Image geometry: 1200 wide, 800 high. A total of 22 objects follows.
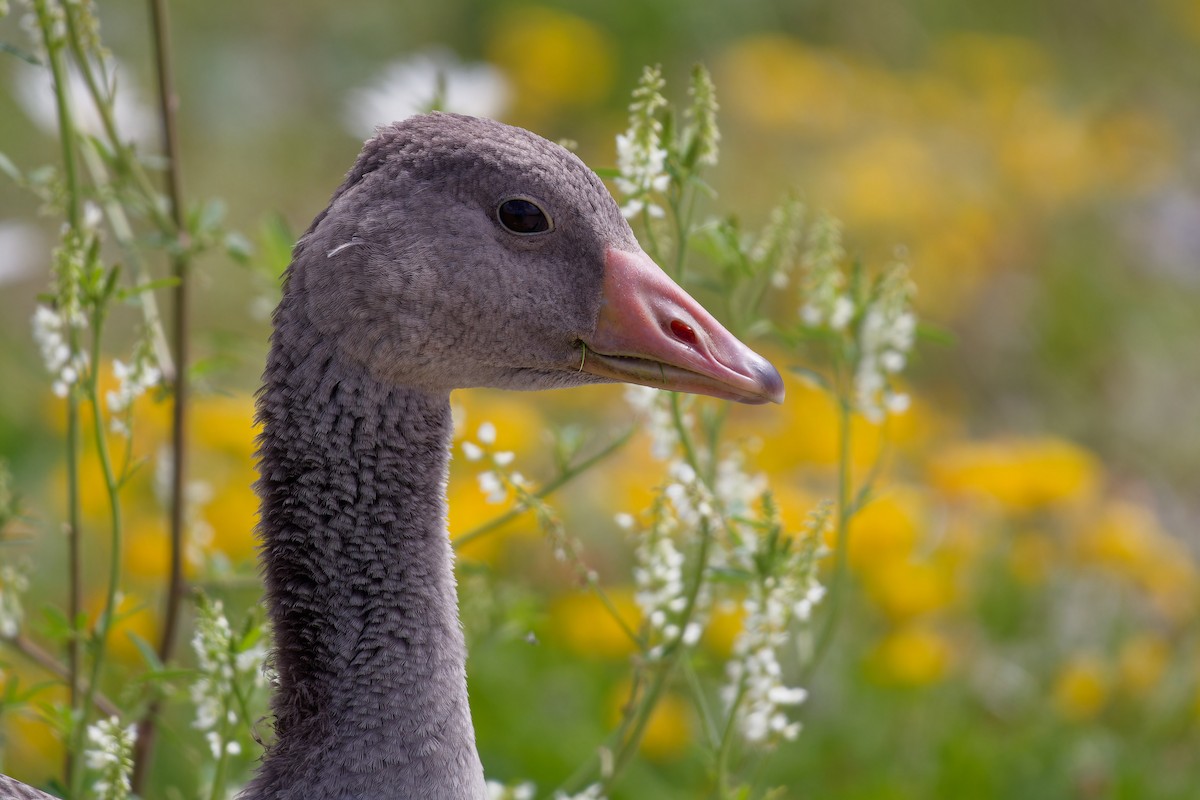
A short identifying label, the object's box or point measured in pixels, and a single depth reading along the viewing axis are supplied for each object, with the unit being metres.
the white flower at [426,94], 7.25
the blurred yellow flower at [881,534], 9.03
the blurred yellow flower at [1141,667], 9.10
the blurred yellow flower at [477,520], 9.17
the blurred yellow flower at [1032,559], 10.51
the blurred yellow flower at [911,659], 8.81
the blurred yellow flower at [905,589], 9.17
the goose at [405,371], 4.64
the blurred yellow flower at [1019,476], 9.46
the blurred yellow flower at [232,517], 9.47
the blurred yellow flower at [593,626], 9.04
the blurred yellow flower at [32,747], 7.87
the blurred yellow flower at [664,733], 8.51
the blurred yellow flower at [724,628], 9.04
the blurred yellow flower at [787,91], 17.14
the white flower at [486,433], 5.26
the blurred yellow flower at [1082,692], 8.84
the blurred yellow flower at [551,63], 17.78
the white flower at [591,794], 5.51
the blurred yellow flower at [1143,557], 9.51
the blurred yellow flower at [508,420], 9.92
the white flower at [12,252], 7.16
